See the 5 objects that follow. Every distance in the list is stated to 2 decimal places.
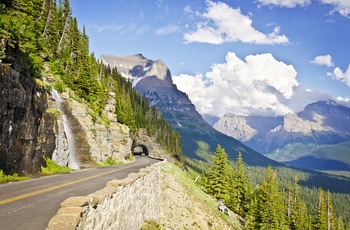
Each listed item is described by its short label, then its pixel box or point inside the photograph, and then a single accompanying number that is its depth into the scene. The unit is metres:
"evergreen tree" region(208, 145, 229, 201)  62.06
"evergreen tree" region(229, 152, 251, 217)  71.38
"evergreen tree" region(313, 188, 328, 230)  72.89
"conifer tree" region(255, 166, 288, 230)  55.38
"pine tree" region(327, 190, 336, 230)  72.57
